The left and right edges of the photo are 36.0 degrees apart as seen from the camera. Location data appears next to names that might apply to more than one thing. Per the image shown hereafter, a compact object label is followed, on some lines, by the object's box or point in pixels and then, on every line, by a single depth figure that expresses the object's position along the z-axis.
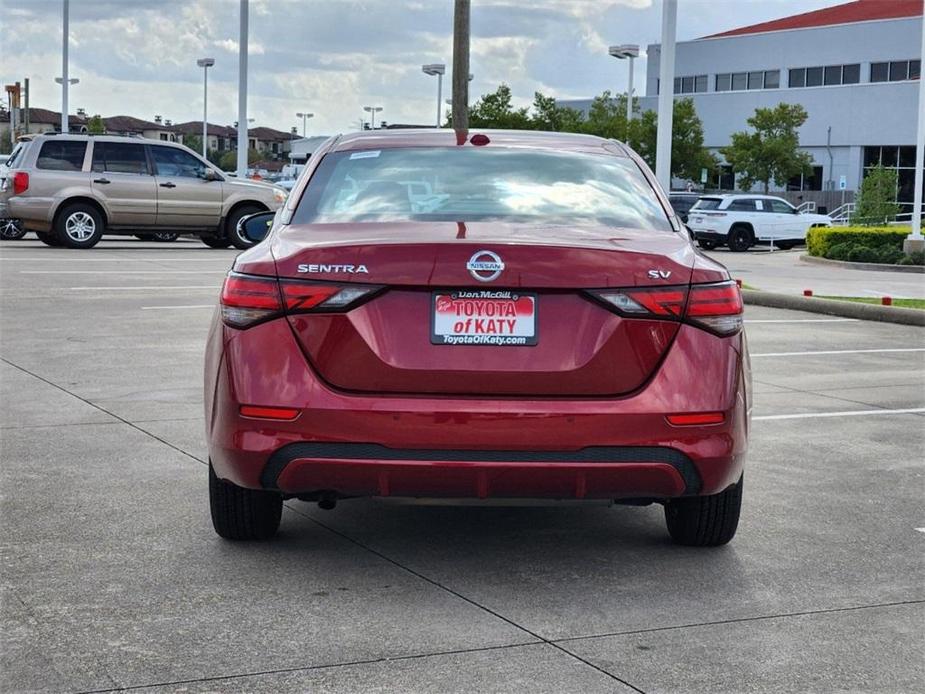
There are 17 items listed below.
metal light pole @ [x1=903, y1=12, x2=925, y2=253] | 28.22
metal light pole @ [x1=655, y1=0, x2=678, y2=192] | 25.30
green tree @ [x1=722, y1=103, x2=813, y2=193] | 66.57
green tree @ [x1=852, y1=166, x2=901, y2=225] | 35.06
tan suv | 23.55
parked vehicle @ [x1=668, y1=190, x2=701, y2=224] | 41.79
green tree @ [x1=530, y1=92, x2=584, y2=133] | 71.88
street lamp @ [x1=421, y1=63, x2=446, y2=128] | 76.25
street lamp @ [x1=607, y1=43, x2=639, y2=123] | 69.75
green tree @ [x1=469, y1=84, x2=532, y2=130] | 69.62
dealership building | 70.56
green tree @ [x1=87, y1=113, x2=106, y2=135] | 104.62
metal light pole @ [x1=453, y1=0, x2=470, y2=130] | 27.98
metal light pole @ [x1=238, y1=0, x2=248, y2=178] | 38.82
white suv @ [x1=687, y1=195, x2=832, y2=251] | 36.41
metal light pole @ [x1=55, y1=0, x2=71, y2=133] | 53.81
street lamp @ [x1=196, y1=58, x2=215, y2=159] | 85.25
